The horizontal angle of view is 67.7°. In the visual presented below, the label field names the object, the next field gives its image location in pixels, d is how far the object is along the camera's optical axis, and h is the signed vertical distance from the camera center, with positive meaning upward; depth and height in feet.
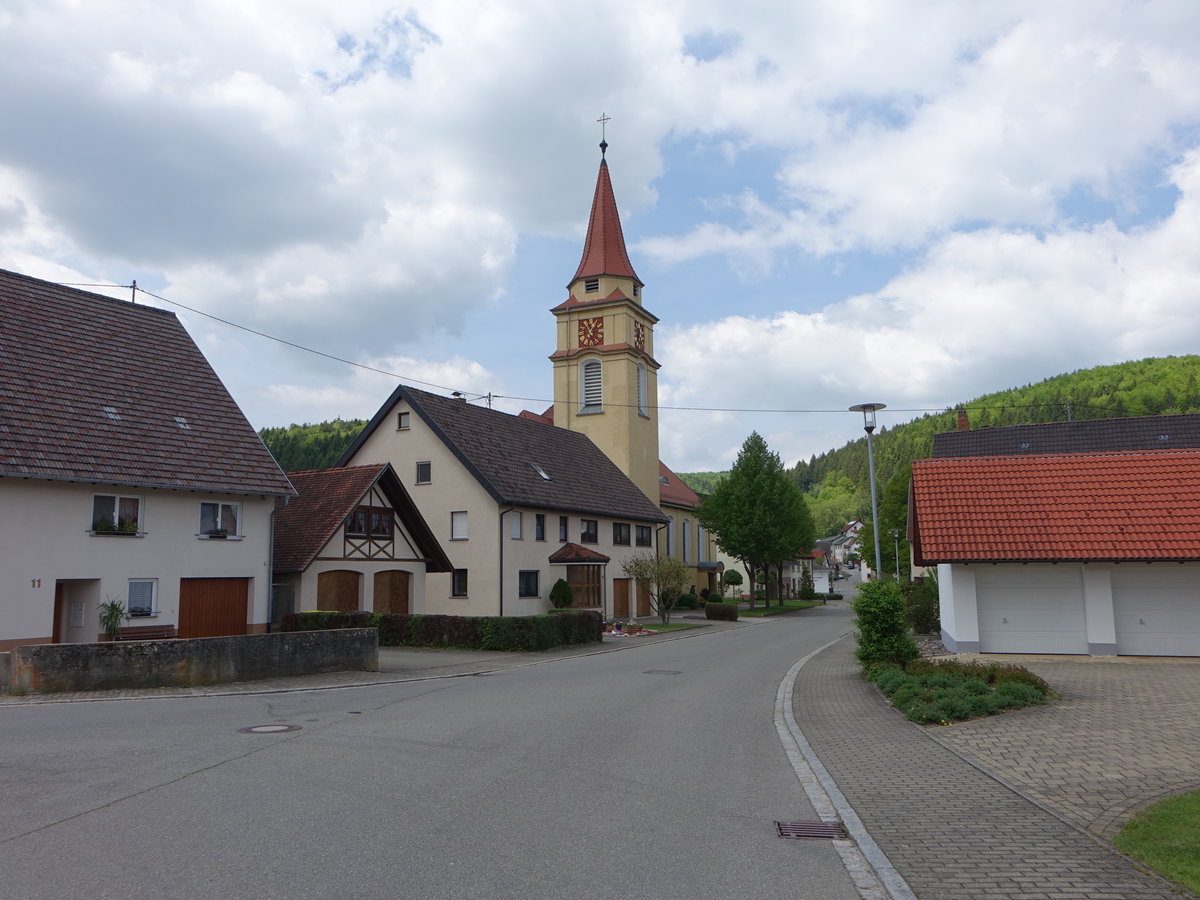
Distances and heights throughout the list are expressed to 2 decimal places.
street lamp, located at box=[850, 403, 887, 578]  89.25 +13.82
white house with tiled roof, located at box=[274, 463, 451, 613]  89.81 +2.18
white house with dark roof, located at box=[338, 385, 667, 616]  112.68 +7.67
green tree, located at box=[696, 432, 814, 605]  175.63 +9.63
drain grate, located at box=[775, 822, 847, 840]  23.00 -7.02
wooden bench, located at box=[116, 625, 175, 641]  70.38 -5.04
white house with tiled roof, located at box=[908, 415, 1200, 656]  67.67 +0.32
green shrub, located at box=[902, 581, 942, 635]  93.66 -5.75
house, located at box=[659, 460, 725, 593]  194.29 +5.93
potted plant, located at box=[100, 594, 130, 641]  67.92 -3.60
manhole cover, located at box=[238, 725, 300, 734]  37.60 -6.85
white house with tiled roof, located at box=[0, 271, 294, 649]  65.16 +7.05
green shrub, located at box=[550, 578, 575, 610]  118.32 -4.20
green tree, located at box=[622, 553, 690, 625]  117.60 -1.49
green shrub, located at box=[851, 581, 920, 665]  57.98 -4.18
